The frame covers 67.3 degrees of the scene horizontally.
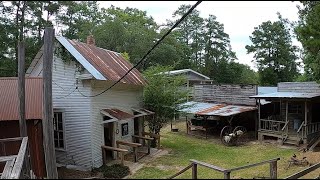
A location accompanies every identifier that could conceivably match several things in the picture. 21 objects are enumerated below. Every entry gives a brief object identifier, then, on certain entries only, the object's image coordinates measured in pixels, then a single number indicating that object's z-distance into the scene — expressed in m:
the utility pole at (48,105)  5.07
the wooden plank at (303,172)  4.49
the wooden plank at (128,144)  9.65
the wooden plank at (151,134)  11.95
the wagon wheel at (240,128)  13.76
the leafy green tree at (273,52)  31.71
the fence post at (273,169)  5.86
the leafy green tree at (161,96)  12.57
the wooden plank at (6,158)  5.92
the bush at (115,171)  8.64
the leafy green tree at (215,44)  35.01
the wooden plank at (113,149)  9.13
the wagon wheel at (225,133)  13.36
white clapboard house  9.49
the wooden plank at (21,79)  7.04
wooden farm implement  13.16
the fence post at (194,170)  4.98
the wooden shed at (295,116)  12.61
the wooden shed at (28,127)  8.01
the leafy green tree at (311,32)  7.68
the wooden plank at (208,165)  4.74
